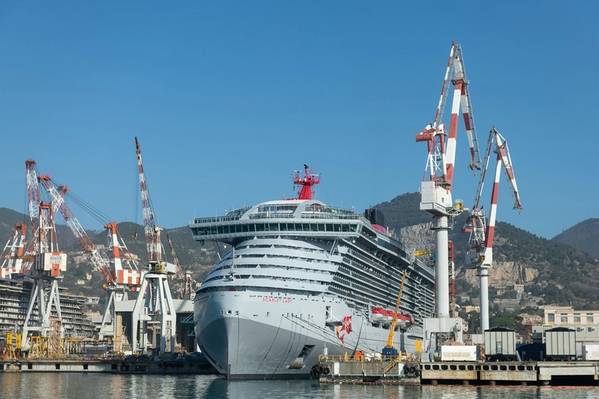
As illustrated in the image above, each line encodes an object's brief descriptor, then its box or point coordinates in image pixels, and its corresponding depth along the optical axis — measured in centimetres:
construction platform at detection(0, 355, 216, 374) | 14062
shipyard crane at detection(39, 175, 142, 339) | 17888
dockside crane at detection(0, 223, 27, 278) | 19800
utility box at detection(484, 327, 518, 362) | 9920
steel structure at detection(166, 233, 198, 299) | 19762
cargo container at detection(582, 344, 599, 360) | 9544
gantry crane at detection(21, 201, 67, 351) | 16712
